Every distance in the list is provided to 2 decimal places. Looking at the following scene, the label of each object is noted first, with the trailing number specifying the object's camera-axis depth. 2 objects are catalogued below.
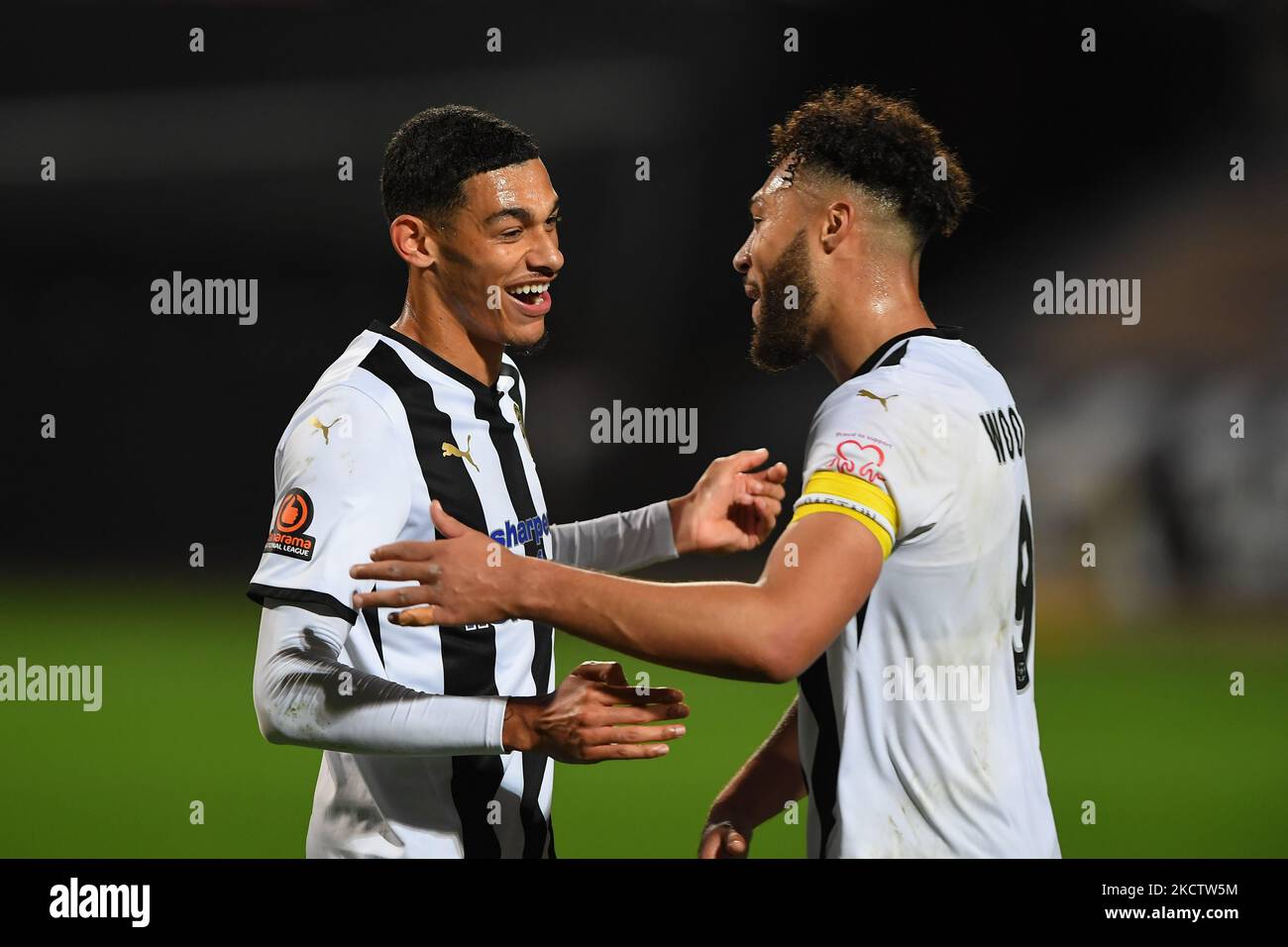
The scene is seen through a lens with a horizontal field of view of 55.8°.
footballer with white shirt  1.97
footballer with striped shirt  2.12
